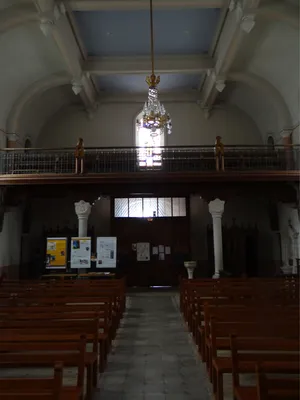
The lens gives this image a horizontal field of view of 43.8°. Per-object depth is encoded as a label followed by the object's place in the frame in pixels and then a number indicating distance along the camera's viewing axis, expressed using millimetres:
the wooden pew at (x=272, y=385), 2422
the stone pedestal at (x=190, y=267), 13392
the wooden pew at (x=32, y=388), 2391
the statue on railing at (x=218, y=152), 12289
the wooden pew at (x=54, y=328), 3936
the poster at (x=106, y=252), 11555
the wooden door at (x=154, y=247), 15711
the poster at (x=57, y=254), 11750
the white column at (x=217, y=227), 12695
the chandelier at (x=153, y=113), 10045
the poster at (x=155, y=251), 15945
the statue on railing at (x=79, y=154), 12281
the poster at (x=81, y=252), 11500
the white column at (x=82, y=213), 12852
